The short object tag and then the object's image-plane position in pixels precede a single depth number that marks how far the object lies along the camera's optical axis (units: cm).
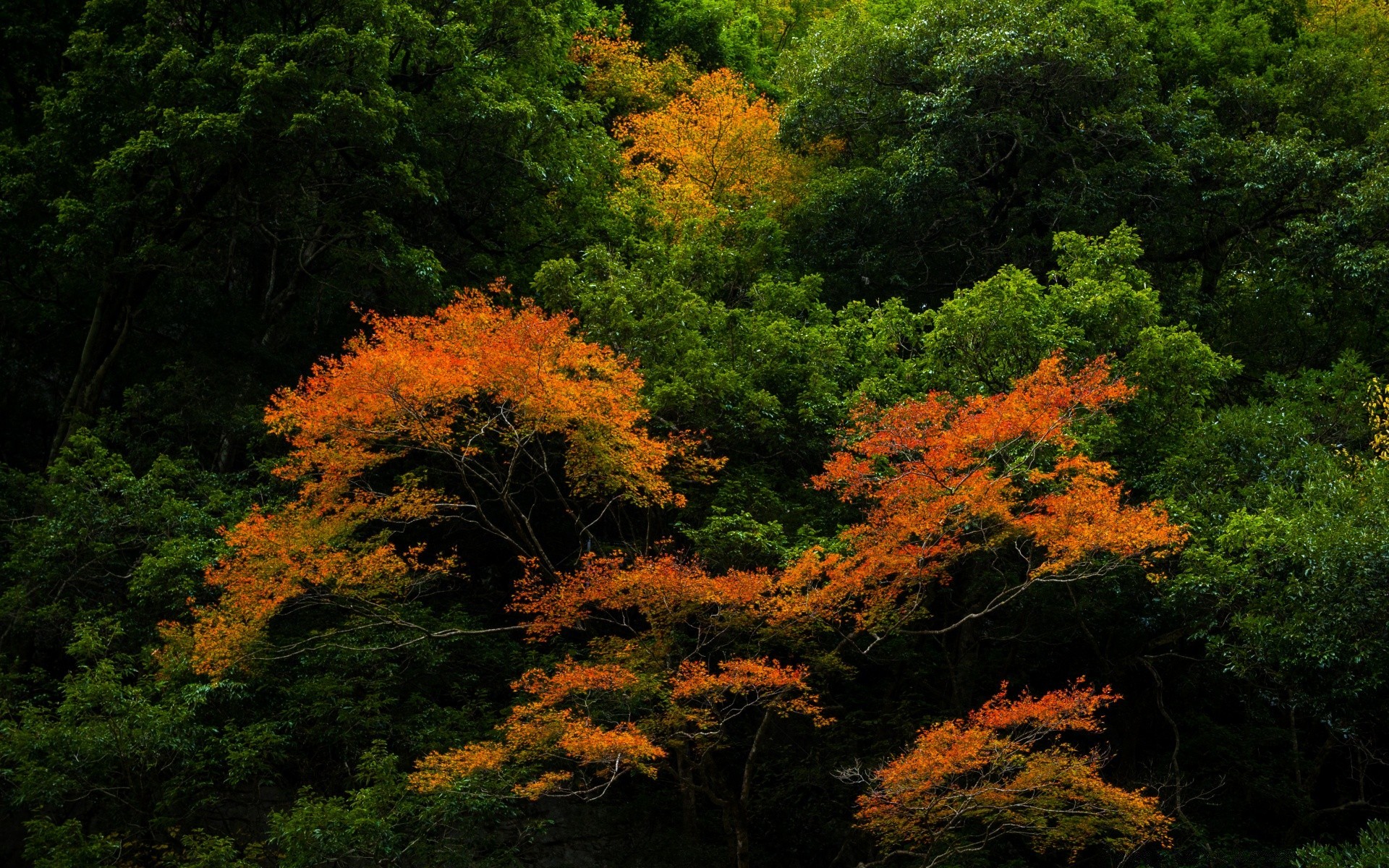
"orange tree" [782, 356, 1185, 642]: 1389
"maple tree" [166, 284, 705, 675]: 1395
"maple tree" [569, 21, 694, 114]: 2861
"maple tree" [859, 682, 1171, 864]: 1306
